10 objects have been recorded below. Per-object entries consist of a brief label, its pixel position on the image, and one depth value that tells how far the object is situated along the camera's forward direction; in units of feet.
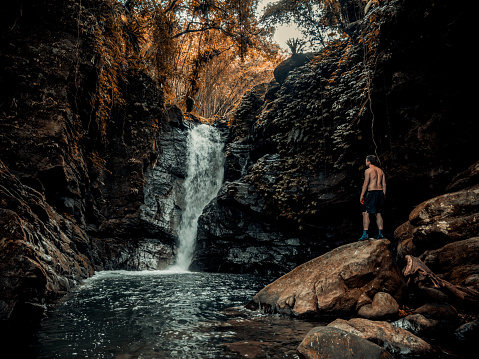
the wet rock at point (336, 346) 7.82
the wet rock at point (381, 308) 11.73
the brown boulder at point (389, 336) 8.92
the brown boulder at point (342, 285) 13.04
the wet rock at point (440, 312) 10.95
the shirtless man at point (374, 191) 19.21
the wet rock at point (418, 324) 10.39
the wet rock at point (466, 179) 18.71
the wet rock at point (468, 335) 9.62
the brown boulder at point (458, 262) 13.20
